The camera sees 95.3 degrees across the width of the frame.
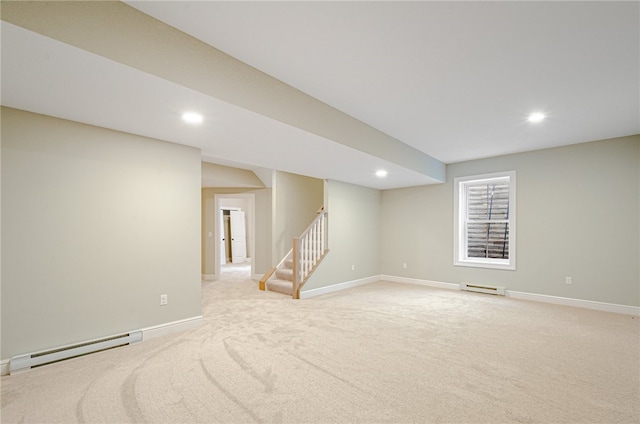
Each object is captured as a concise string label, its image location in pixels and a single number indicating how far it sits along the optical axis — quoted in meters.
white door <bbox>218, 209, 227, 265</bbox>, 9.98
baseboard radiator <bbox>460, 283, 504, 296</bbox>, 5.11
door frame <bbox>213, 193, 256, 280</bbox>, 6.73
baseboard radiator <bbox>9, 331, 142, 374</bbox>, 2.36
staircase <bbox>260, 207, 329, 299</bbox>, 4.95
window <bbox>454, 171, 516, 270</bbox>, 5.37
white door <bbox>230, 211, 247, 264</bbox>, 10.08
